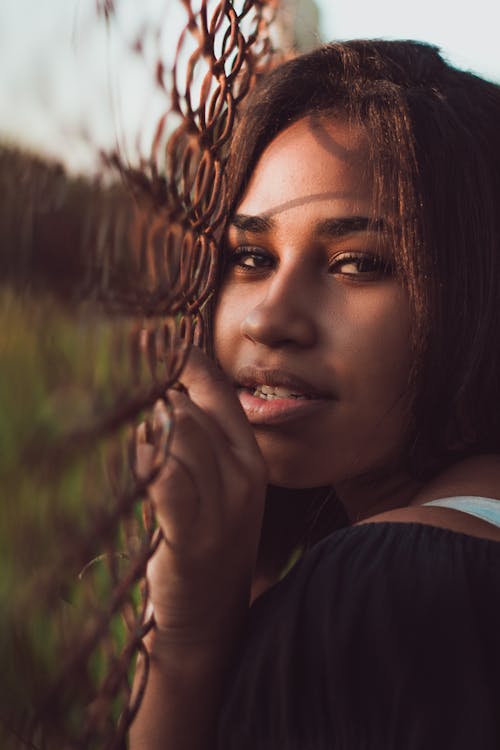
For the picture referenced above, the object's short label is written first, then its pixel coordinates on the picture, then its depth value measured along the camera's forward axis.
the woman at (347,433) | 0.45
